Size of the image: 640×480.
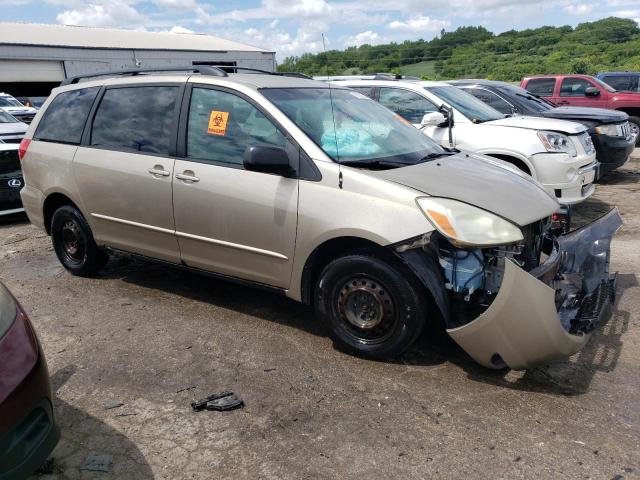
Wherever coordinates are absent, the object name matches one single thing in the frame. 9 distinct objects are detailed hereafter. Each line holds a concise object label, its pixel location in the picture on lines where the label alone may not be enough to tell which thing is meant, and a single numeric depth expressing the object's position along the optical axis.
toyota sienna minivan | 3.17
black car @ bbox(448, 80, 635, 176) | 8.92
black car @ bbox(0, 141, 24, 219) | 7.53
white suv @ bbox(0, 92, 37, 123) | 16.03
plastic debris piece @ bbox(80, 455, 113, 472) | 2.62
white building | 28.42
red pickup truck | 13.01
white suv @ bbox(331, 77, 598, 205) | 6.45
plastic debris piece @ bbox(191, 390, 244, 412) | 3.08
